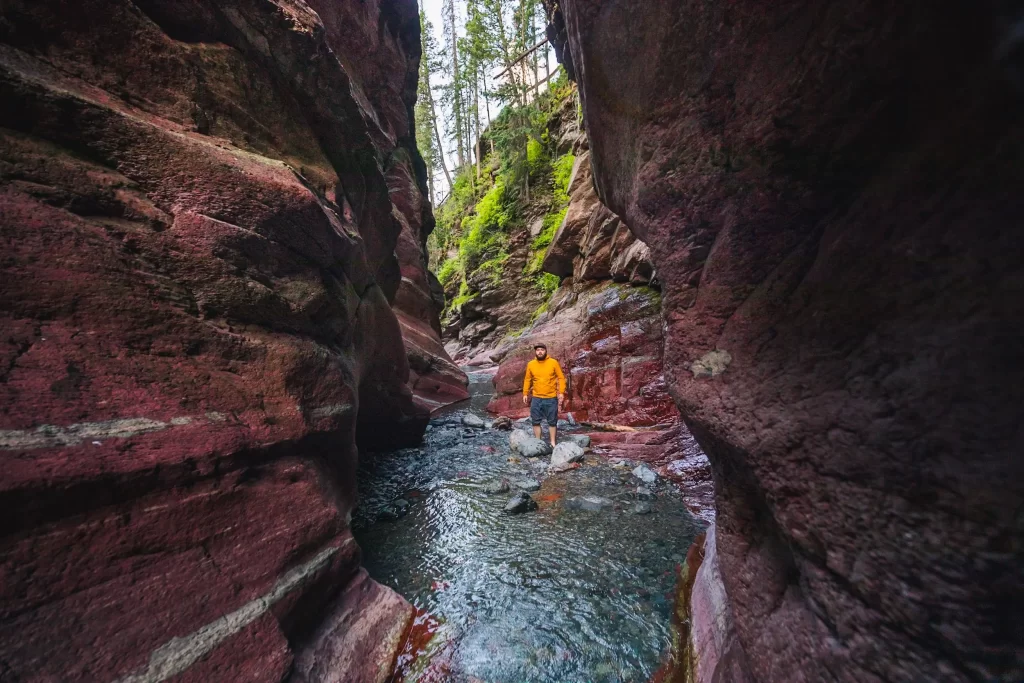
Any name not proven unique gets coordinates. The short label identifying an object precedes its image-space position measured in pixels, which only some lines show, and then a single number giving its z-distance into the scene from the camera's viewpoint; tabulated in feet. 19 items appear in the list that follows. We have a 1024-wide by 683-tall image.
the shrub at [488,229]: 70.54
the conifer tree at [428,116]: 96.94
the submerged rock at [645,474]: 17.29
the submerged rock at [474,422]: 31.09
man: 24.59
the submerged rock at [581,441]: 22.81
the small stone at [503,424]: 29.77
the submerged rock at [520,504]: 14.97
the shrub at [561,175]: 60.85
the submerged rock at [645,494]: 15.56
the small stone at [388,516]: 15.23
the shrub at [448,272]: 89.61
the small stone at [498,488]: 17.19
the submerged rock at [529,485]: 17.35
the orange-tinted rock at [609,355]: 26.09
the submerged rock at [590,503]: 14.97
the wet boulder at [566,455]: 20.04
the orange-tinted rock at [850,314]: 3.41
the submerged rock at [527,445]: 22.24
